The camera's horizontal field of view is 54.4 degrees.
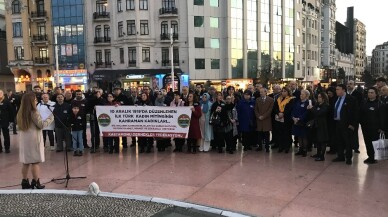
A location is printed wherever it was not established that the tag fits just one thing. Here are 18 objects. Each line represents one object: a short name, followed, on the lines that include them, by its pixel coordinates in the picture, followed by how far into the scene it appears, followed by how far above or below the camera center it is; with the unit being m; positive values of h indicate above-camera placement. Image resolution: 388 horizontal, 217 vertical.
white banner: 10.23 -0.91
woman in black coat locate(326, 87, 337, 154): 9.44 -0.88
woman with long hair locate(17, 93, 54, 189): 6.91 -0.77
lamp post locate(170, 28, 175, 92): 35.10 +0.59
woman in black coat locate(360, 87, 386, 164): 8.33 -0.79
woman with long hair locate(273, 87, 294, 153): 9.95 -0.83
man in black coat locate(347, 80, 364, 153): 8.46 -0.48
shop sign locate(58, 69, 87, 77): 44.81 +1.90
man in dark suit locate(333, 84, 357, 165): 8.44 -0.84
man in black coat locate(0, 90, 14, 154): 11.22 -0.83
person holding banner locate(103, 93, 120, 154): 10.69 -1.50
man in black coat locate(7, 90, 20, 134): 15.06 -0.40
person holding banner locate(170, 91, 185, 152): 10.49 -0.49
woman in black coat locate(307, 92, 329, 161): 8.95 -0.89
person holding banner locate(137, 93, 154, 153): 10.65 -1.47
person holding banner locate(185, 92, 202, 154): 10.22 -0.87
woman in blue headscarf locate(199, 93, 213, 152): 10.30 -0.99
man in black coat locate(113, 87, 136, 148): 11.12 -0.32
